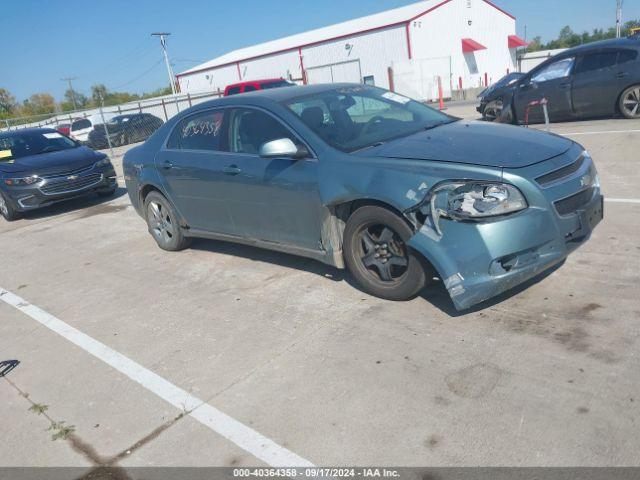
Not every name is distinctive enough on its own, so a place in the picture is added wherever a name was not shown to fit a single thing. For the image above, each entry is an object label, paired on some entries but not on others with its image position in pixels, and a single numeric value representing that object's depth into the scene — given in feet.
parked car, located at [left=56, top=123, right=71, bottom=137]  91.35
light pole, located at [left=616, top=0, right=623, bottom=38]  144.87
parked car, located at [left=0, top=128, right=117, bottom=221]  31.50
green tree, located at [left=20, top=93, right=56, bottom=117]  242.17
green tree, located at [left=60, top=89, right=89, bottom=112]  314.94
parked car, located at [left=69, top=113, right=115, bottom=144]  86.81
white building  112.57
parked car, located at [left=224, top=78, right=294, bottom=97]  67.15
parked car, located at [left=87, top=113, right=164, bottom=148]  78.12
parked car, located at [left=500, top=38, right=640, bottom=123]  34.65
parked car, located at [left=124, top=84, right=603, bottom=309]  11.58
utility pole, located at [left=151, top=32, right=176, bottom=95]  178.60
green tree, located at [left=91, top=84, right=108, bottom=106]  323.96
